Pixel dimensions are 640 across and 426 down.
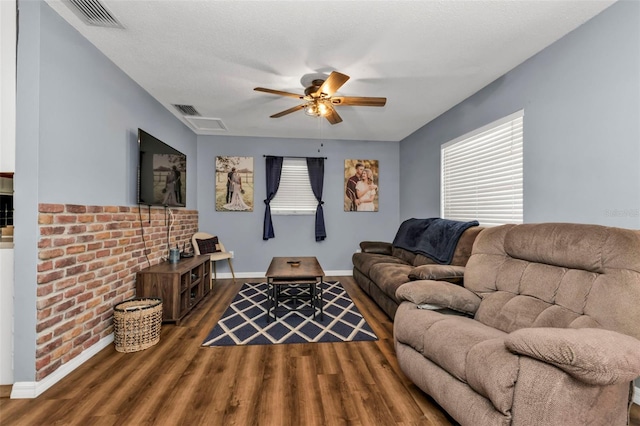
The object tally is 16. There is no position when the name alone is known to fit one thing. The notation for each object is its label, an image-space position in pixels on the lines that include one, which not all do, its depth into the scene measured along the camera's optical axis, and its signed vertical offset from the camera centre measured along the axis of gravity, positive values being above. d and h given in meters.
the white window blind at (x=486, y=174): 2.70 +0.44
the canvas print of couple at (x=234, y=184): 5.00 +0.53
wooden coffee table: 2.93 -0.65
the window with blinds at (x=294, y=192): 5.14 +0.39
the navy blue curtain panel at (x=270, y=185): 5.02 +0.51
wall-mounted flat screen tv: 2.87 +0.46
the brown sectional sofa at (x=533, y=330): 1.13 -0.59
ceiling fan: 2.55 +1.12
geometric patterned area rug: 2.59 -1.16
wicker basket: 2.37 -0.98
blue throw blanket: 3.05 -0.30
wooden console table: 2.86 -0.77
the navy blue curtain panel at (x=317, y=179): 5.13 +0.63
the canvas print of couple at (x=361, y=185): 5.27 +0.53
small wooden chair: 4.32 -0.61
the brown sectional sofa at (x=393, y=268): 2.49 -0.65
